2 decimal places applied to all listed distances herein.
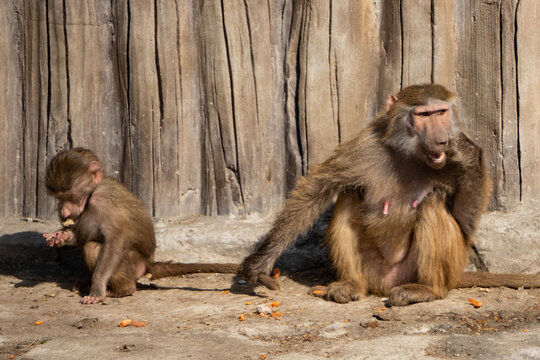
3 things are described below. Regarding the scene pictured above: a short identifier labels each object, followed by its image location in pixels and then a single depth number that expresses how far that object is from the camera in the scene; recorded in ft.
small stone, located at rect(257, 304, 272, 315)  33.27
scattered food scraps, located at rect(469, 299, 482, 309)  33.53
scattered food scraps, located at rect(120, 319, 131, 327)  31.89
